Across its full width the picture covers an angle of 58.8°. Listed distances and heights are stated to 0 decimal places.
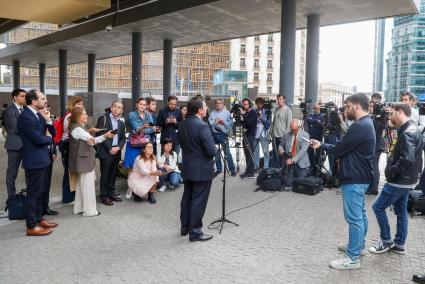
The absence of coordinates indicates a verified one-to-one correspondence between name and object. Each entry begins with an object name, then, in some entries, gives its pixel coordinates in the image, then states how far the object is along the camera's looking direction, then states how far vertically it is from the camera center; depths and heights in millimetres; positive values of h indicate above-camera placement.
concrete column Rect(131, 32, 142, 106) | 17586 +2125
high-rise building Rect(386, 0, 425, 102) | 82831 +13070
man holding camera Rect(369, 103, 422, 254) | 4227 -736
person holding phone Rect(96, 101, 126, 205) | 6809 -774
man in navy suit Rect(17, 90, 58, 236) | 4930 -618
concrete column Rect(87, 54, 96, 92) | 25938 +2440
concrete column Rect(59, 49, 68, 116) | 24938 +1929
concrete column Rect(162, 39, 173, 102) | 19344 +2243
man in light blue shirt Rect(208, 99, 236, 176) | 9075 -374
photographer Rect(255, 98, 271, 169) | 9641 -531
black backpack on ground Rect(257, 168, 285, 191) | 8094 -1536
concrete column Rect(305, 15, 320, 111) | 12961 +1784
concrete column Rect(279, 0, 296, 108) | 10898 +1789
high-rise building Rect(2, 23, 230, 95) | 78500 +8620
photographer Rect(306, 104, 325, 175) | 8914 -506
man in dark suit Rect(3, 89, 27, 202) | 6242 -552
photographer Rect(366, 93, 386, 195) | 7130 -321
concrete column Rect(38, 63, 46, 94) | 33406 +2742
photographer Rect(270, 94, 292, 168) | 9039 -277
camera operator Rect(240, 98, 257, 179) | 9388 -657
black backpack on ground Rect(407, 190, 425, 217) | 6254 -1536
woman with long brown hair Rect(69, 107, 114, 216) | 5969 -814
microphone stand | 5558 -1684
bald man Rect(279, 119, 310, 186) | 8258 -934
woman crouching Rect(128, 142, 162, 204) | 6996 -1285
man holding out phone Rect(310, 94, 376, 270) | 3992 -620
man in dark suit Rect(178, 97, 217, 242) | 4816 -691
